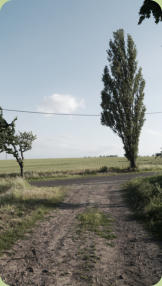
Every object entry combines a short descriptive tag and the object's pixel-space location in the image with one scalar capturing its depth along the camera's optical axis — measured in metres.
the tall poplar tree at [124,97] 26.56
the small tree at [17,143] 20.06
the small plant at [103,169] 28.43
